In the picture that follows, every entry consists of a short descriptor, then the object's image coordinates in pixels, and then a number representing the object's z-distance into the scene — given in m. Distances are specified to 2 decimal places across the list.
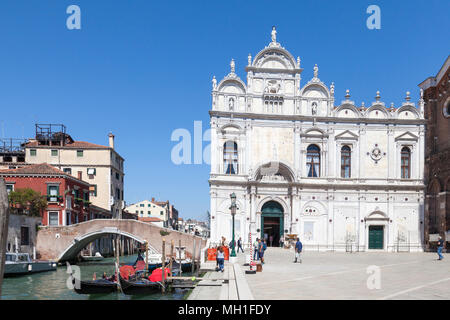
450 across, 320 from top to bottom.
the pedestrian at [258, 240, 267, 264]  19.21
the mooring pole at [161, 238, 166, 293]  17.17
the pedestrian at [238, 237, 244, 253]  28.71
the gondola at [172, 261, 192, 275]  23.58
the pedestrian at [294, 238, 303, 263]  20.45
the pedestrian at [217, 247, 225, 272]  18.15
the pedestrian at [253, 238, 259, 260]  21.38
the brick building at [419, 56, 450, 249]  30.80
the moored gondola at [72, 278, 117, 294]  18.38
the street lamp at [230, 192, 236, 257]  21.27
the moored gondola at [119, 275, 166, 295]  18.00
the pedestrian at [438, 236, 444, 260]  22.53
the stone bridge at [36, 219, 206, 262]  30.41
